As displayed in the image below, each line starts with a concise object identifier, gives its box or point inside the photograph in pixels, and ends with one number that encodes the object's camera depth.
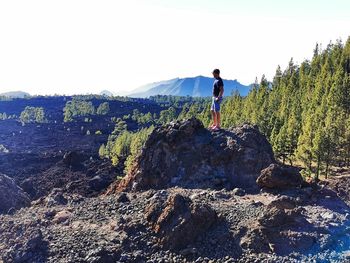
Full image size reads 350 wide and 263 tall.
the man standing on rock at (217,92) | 19.14
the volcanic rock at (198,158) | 19.55
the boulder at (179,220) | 13.78
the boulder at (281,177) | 16.77
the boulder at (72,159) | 62.14
